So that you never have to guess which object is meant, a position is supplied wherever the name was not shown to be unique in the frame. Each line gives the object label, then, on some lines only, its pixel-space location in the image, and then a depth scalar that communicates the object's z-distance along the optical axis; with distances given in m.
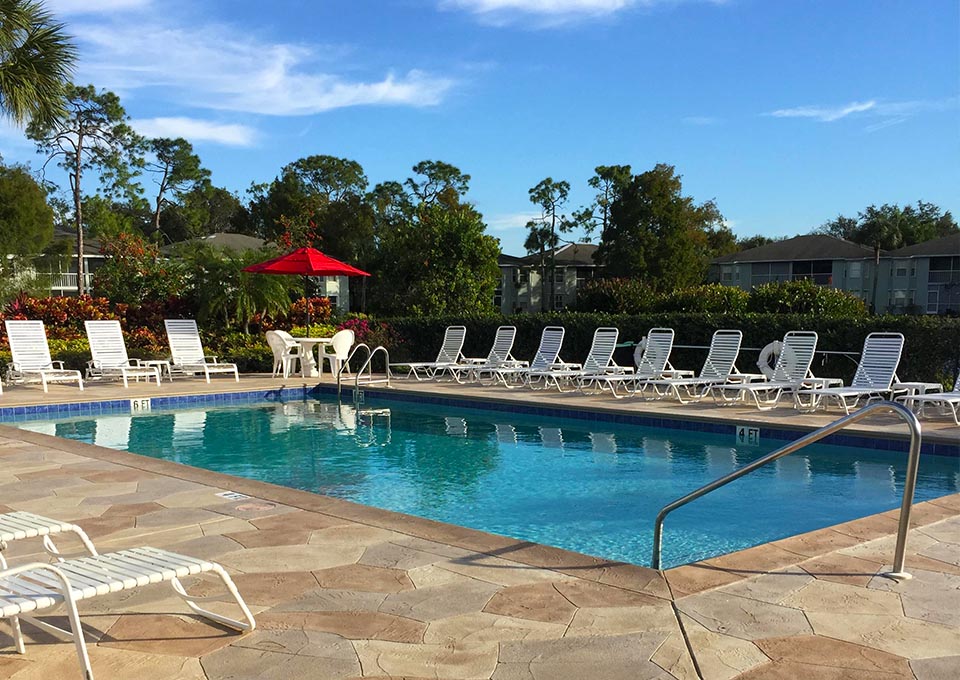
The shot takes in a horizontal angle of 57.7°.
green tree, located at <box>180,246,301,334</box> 18.61
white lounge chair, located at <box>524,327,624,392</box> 14.07
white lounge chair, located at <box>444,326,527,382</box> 15.73
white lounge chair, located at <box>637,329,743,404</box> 12.30
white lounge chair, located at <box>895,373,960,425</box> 9.73
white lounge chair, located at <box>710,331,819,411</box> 11.34
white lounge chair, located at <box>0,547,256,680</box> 2.88
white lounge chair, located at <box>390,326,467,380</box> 16.25
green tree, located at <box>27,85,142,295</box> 42.38
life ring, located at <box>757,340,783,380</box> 12.80
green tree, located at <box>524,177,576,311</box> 56.53
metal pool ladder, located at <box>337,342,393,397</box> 14.82
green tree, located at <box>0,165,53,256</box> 36.97
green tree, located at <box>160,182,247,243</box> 56.28
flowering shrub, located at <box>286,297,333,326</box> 20.58
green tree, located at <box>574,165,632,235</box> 51.16
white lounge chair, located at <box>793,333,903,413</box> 11.01
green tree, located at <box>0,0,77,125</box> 16.22
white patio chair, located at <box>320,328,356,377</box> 16.39
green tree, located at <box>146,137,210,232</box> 56.16
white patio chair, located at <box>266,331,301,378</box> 16.59
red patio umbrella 16.28
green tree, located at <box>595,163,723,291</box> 47.69
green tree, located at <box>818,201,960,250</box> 63.31
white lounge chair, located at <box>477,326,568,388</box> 14.90
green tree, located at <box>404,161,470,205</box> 54.03
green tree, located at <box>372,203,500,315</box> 25.48
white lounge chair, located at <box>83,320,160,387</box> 14.97
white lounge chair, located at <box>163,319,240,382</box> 15.91
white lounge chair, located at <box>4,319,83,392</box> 14.04
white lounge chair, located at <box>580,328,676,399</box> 13.21
